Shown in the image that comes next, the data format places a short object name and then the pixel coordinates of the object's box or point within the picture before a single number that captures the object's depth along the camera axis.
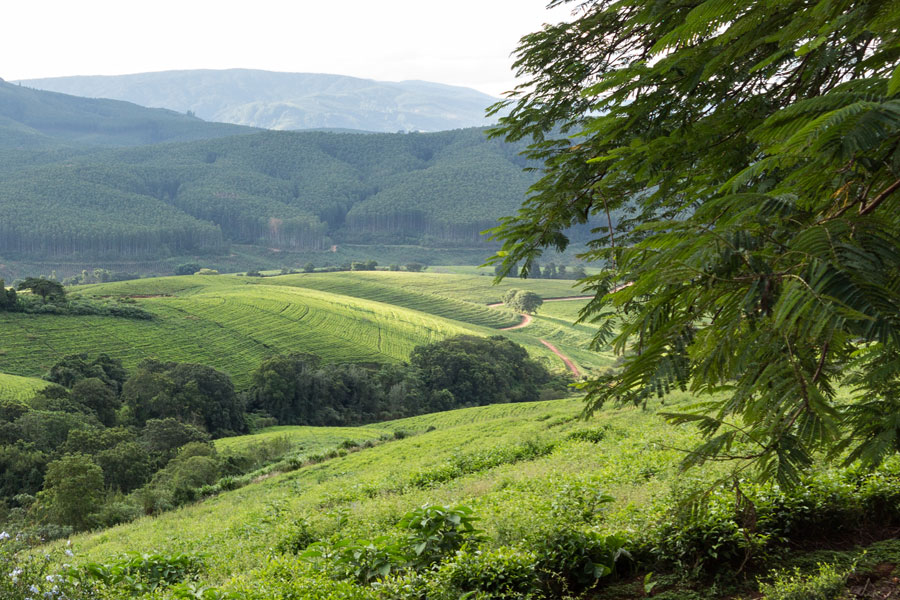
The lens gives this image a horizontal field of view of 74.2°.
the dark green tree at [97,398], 54.62
